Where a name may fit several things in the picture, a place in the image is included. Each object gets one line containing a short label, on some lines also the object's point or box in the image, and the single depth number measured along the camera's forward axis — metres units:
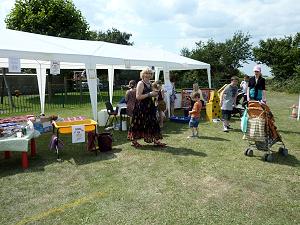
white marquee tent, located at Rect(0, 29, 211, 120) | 5.47
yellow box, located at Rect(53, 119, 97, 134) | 4.59
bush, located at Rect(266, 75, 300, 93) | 19.34
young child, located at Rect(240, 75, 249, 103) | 8.55
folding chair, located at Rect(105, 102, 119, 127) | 7.17
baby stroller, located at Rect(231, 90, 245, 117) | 7.99
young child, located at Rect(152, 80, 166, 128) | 6.19
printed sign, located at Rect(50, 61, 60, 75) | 5.83
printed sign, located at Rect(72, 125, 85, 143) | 4.59
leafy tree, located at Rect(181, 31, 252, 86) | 25.27
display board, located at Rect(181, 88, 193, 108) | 10.08
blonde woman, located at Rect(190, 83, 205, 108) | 7.76
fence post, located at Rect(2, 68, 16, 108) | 12.48
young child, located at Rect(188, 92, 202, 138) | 5.79
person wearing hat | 5.38
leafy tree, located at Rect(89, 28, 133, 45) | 44.76
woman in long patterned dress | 4.80
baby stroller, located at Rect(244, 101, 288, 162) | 4.32
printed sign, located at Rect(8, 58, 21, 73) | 5.04
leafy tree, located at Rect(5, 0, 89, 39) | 18.03
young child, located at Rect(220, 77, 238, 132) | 6.30
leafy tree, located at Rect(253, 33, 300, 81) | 22.96
